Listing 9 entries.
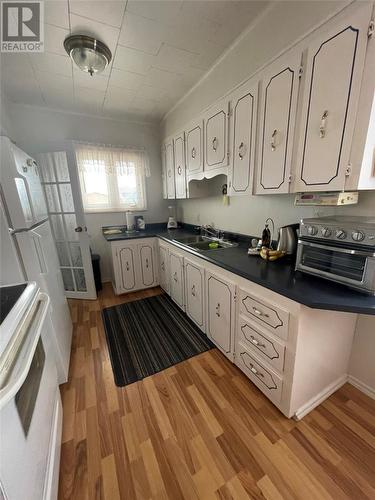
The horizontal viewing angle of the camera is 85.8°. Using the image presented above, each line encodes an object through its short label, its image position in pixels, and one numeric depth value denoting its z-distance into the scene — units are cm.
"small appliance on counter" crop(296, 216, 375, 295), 96
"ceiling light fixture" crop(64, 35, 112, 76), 151
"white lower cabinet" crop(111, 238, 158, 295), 279
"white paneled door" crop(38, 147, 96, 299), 248
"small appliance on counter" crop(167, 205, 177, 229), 339
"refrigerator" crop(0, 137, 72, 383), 125
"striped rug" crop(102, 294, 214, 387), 170
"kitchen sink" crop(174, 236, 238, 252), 228
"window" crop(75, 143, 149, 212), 295
